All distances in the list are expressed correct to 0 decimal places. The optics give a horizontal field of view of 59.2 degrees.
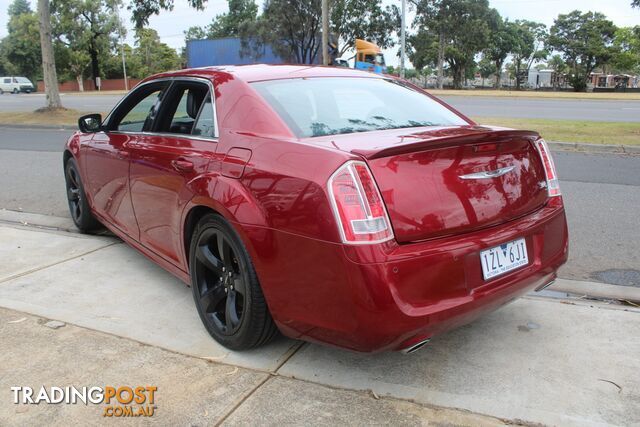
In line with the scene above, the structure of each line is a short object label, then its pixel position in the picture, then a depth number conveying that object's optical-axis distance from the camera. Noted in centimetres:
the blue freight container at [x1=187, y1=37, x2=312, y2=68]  4009
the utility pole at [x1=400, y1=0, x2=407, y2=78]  3614
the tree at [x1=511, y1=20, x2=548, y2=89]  7344
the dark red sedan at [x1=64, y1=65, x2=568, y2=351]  238
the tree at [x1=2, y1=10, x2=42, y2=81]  6150
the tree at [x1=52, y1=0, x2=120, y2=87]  5584
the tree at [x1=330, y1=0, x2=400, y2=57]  4531
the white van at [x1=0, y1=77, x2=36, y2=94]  5328
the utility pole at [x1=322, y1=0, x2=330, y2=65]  2595
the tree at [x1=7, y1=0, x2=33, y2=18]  10379
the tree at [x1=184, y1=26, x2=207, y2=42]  9475
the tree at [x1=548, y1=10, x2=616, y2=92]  6056
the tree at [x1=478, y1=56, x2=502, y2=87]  7994
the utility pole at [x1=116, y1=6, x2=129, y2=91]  5947
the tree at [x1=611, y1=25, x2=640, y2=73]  5953
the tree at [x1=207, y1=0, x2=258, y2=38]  7538
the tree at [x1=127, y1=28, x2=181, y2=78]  6612
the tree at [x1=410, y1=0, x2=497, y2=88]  5412
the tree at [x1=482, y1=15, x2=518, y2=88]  7150
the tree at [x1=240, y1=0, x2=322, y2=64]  3634
